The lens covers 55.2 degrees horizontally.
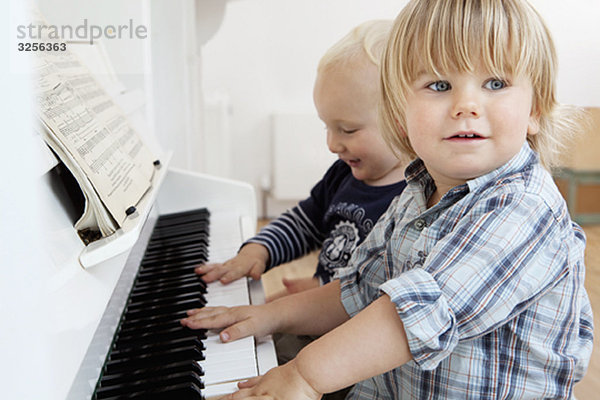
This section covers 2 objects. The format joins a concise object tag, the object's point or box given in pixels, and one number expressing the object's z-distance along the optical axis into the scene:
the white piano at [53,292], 0.41
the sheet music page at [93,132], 0.74
